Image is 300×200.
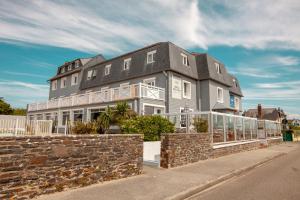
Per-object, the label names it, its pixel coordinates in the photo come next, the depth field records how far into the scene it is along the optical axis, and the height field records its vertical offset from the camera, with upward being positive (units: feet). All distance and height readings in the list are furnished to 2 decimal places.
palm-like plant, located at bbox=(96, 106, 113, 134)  58.70 +1.20
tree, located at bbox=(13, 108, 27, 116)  142.04 +8.57
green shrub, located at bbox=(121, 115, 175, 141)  46.16 -0.12
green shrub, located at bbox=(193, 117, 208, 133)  46.20 +0.14
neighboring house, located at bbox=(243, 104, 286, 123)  236.22 +12.87
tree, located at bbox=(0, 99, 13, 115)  122.21 +8.77
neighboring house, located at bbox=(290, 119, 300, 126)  174.91 +3.16
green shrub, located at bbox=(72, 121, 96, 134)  55.06 -0.67
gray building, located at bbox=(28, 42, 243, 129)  68.13 +14.54
